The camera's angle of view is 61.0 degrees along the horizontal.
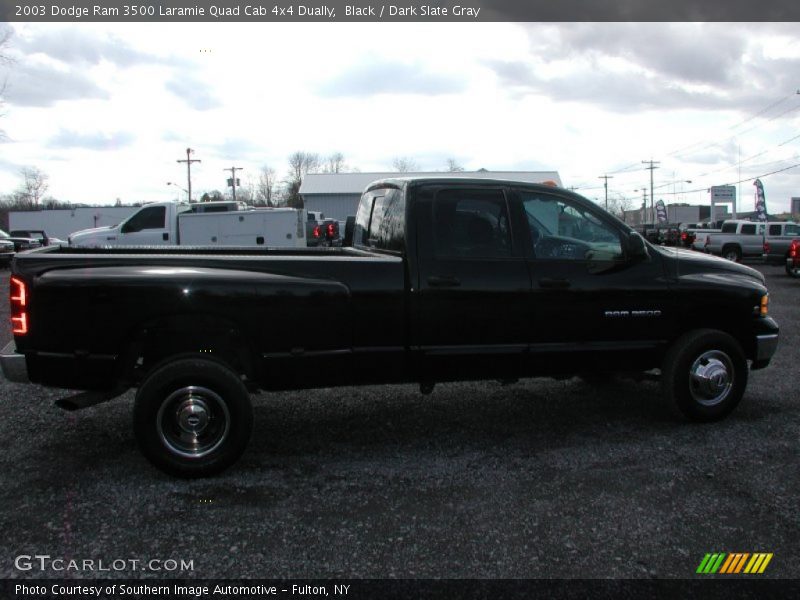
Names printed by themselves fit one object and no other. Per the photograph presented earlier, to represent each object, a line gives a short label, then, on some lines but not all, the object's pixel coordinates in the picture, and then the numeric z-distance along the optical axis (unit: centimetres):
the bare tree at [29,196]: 8612
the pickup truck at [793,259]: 1800
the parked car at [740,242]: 2708
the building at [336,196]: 5028
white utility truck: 1817
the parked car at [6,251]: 2230
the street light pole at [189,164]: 7094
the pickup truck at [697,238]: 3041
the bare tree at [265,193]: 9319
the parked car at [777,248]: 2092
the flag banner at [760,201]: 5235
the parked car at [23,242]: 2454
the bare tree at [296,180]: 7754
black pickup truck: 426
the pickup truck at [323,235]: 2303
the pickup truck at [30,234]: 3201
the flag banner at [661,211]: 6800
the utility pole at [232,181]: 6800
